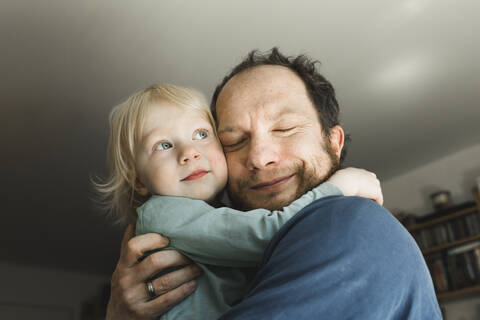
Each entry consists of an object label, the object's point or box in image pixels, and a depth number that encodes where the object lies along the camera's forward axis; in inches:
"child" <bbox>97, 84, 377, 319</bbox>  37.4
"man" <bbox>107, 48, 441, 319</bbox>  26.2
